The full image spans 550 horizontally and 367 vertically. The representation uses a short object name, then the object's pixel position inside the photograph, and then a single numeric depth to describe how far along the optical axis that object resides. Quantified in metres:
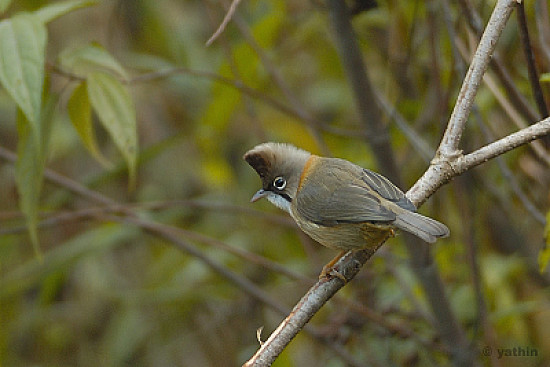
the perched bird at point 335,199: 4.93
